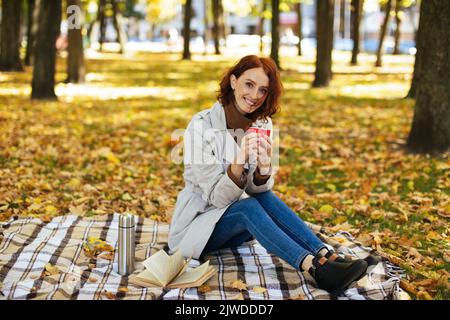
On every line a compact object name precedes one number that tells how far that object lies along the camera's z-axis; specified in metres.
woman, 4.27
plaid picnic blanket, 4.07
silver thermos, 4.42
